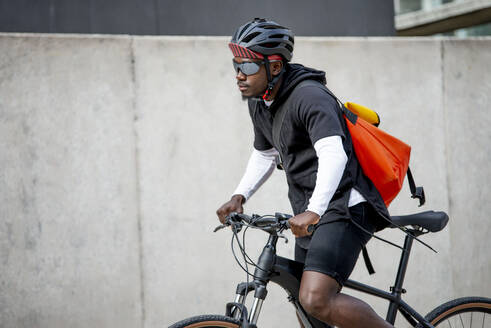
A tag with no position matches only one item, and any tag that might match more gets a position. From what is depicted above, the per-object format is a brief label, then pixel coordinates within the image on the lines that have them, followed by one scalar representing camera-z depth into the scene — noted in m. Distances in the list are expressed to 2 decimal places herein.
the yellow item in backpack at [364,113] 5.71
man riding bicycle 4.98
